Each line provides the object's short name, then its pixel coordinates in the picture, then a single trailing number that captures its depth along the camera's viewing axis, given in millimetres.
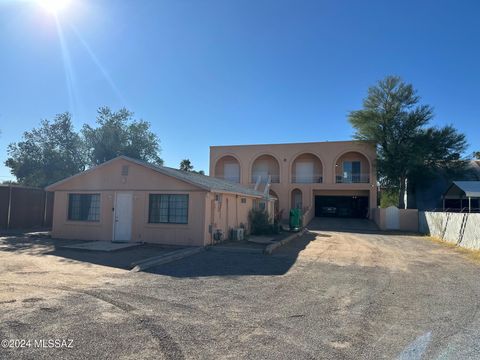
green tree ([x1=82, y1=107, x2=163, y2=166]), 37000
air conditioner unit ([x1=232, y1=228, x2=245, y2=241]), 17450
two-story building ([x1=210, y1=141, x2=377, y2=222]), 38750
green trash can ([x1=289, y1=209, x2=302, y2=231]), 23688
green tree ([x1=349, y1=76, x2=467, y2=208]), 35781
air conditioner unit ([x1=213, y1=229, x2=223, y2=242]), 15664
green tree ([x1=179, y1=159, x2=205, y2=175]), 58050
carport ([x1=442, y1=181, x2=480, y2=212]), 27953
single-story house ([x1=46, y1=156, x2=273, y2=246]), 15031
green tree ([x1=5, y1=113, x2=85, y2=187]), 36081
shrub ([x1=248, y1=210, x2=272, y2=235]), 20578
